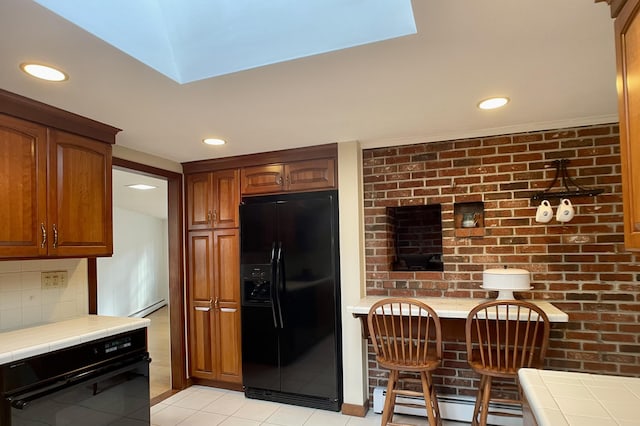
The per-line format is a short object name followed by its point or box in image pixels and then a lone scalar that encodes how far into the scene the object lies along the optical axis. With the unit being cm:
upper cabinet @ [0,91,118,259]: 190
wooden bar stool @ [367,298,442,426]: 229
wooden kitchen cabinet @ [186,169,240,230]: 333
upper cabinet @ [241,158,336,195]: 300
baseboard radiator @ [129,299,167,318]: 712
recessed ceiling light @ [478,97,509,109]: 209
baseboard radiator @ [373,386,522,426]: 255
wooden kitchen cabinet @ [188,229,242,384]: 329
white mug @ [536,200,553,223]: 247
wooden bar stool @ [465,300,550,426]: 212
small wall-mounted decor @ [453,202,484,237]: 272
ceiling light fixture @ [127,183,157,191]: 481
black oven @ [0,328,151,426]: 166
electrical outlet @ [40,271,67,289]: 238
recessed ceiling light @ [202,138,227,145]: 276
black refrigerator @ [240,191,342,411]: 288
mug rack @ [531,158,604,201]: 248
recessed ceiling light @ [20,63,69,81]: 156
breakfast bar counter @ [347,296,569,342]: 227
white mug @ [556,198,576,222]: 241
